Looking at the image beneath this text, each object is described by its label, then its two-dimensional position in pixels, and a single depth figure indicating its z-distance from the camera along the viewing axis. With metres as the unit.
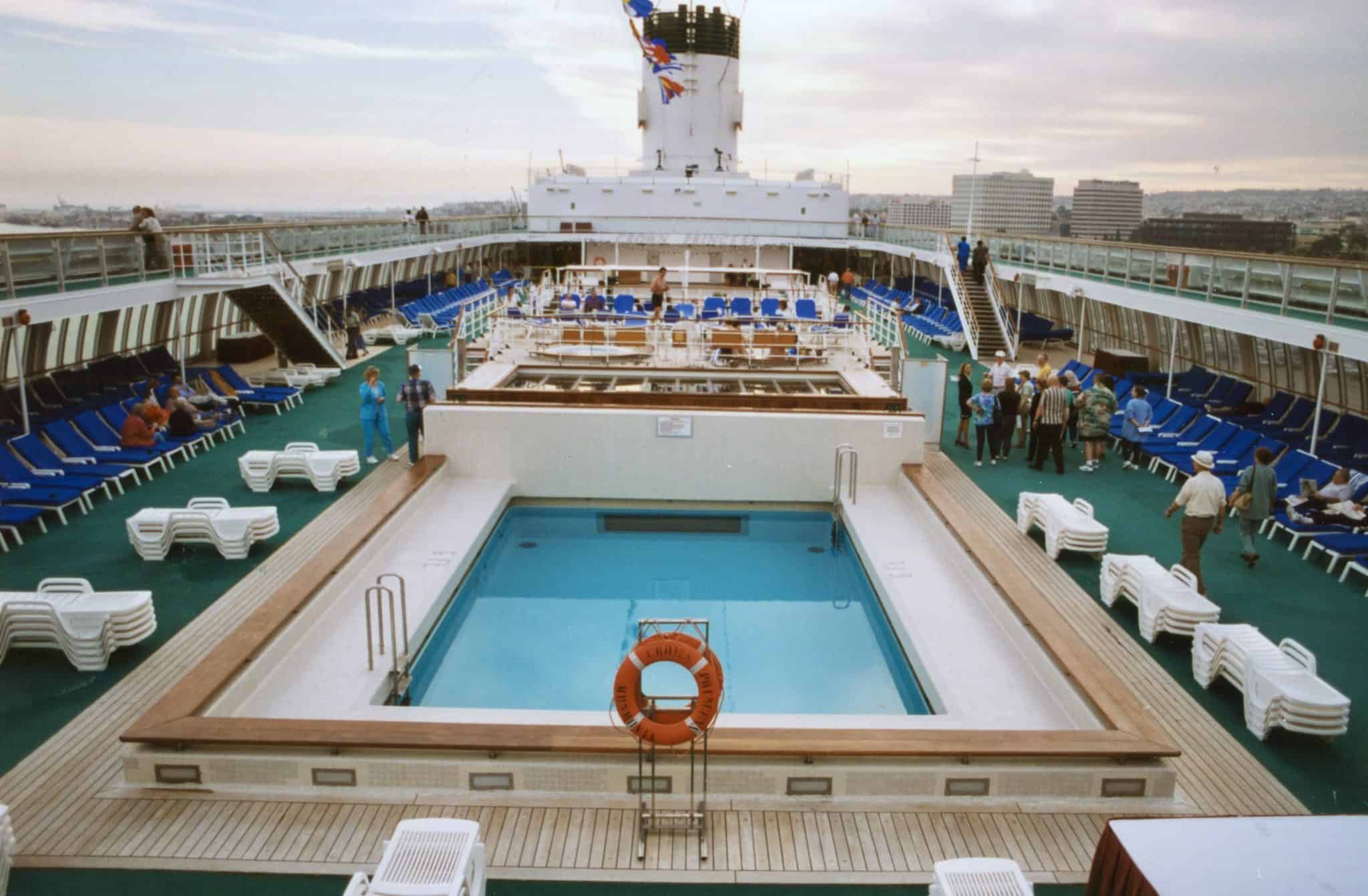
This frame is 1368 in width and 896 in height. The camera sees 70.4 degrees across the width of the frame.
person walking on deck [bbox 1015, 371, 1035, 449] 13.46
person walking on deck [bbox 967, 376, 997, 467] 12.59
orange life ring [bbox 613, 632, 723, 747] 4.85
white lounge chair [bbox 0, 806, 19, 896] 4.57
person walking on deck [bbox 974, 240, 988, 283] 23.31
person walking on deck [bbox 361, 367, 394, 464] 12.03
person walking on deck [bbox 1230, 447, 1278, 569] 8.51
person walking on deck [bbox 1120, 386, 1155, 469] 12.66
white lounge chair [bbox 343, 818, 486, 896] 4.11
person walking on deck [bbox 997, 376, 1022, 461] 12.72
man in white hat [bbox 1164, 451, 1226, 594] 7.72
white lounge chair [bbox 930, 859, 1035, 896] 4.11
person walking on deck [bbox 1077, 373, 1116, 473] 12.55
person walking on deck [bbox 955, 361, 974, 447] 13.62
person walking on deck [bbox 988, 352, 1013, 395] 13.27
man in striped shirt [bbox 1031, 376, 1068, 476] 12.01
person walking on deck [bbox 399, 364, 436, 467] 11.67
